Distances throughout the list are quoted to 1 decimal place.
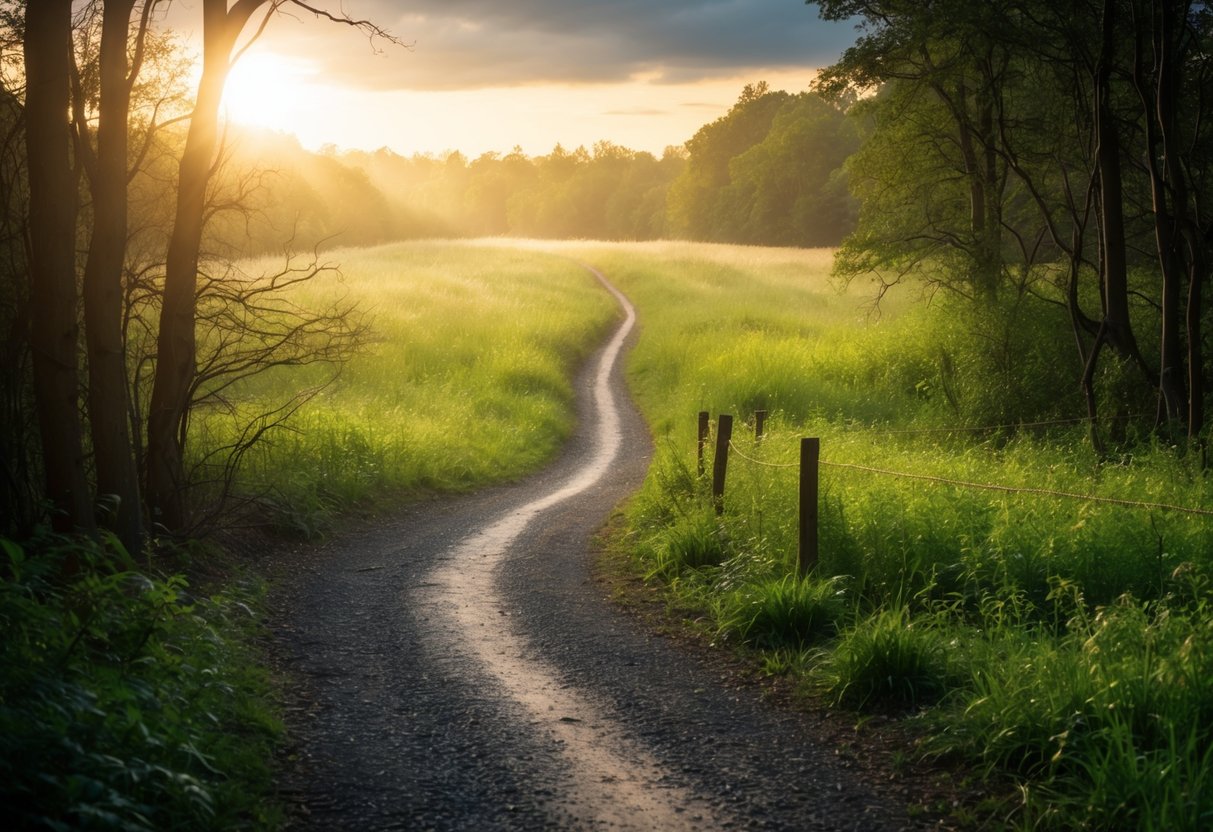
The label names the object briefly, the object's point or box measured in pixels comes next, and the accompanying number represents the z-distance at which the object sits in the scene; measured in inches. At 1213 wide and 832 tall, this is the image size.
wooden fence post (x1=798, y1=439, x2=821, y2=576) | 319.9
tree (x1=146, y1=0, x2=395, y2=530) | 378.3
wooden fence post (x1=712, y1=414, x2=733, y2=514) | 431.5
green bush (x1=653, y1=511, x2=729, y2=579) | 381.1
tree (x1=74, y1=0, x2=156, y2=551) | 320.5
